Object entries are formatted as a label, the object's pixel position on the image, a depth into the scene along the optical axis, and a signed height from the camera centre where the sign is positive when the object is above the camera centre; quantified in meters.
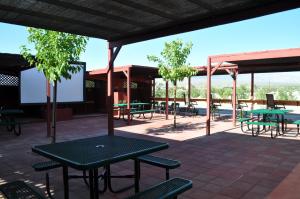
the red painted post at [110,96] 6.21 +0.02
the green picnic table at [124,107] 12.04 -0.57
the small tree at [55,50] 5.16 +0.97
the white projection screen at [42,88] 11.66 +0.46
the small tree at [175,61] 9.55 +1.40
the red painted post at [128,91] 11.14 +0.30
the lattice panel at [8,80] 12.72 +0.90
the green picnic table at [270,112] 8.19 -0.48
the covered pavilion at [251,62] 8.01 +1.38
